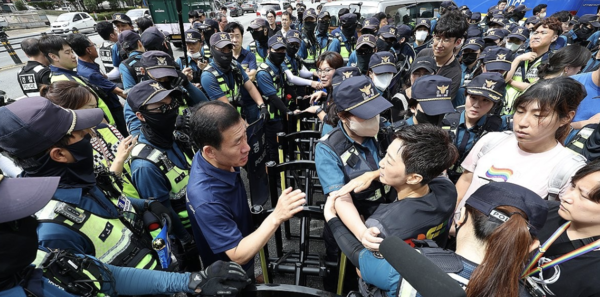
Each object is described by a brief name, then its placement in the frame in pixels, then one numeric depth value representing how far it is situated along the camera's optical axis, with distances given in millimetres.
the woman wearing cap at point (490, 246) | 1013
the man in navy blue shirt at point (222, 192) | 1620
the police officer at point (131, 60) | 3989
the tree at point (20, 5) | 30578
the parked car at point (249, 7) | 33406
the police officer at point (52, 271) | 1009
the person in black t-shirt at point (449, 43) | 3436
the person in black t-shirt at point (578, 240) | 1327
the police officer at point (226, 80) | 3719
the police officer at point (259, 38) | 5777
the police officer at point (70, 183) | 1313
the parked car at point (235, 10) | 27020
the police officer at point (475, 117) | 2383
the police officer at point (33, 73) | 3770
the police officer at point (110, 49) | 5652
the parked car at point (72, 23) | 18533
